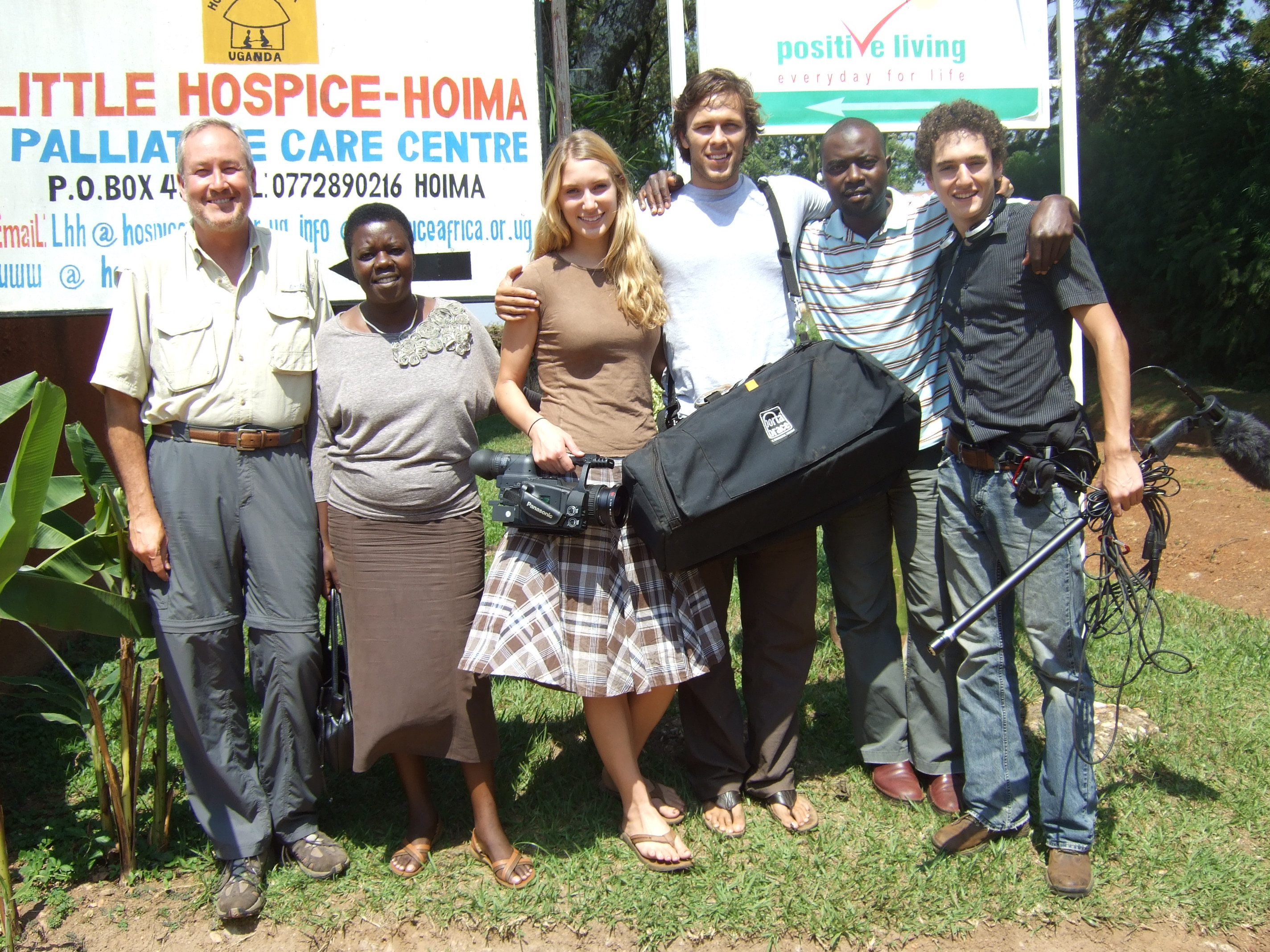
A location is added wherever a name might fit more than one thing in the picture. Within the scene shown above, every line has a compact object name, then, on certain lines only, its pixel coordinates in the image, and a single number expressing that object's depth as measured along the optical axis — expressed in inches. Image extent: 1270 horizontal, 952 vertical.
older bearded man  125.1
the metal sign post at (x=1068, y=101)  190.1
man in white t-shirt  129.9
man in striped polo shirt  132.0
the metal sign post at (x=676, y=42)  173.6
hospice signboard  167.9
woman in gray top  125.5
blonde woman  122.9
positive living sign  184.9
